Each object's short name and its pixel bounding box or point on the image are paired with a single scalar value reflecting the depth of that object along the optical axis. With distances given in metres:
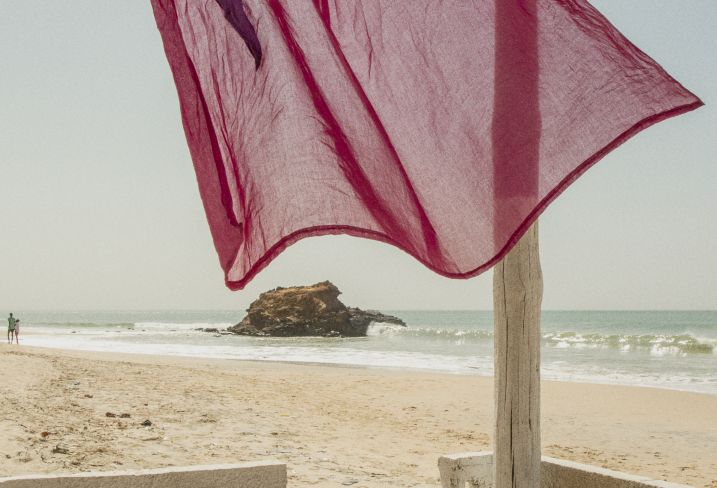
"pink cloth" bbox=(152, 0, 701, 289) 1.44
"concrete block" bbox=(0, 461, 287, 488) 3.10
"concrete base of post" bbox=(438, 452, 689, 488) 3.17
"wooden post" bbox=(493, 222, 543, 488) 2.63
